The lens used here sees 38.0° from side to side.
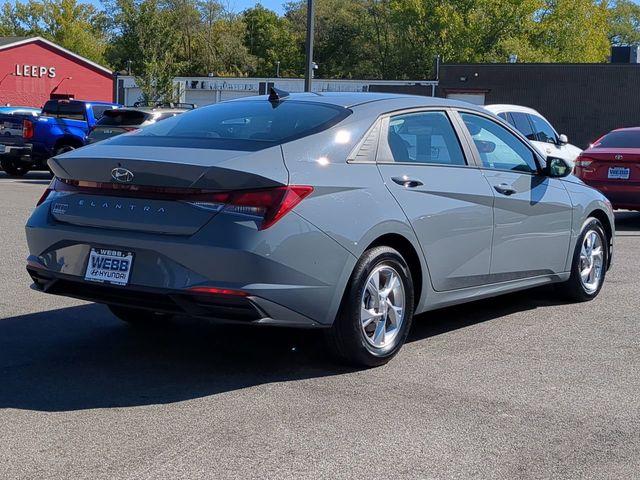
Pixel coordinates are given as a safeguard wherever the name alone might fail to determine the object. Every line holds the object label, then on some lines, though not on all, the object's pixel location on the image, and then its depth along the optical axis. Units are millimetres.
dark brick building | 37281
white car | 14789
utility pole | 20547
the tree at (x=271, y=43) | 92250
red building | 49469
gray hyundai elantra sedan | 4867
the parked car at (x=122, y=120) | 18281
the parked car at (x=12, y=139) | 20609
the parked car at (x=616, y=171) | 13359
